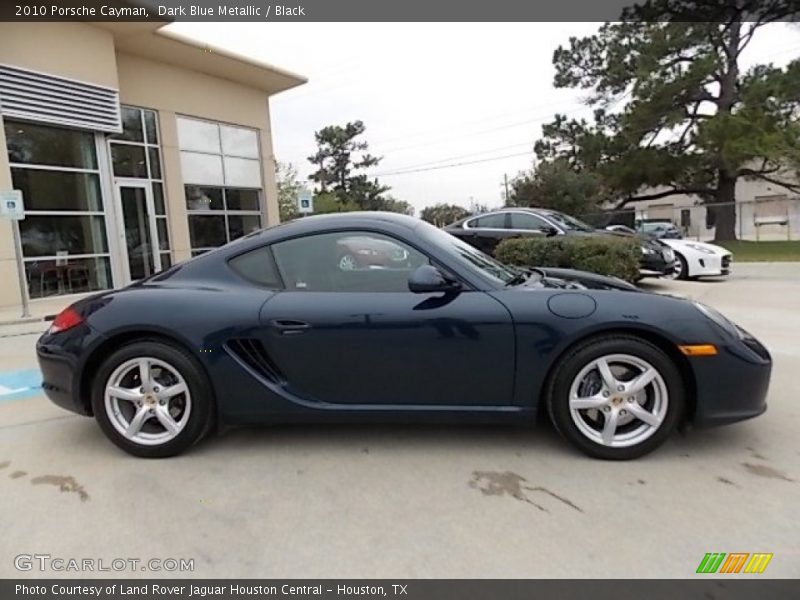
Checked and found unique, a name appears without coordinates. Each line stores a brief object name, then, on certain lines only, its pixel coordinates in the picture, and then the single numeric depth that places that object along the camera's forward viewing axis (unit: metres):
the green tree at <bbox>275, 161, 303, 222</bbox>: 30.77
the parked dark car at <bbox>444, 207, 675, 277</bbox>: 9.40
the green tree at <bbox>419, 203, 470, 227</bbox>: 51.72
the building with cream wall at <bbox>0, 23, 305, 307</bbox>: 10.58
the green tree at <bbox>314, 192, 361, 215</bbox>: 35.17
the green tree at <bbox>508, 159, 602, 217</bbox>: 23.50
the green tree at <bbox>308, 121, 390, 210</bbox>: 51.31
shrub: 7.75
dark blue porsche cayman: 2.77
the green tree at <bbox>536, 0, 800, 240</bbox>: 19.78
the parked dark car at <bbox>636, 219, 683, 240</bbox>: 26.60
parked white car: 10.33
